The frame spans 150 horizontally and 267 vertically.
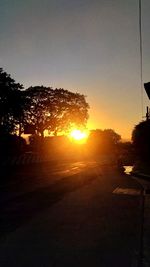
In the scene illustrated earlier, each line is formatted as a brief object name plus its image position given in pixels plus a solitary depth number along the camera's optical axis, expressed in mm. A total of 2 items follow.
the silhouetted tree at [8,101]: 18941
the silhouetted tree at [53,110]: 36802
